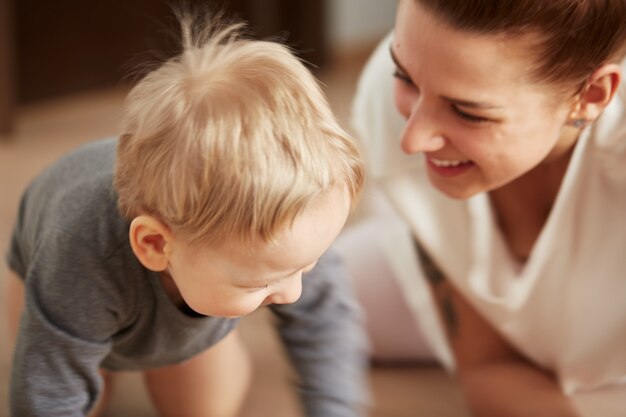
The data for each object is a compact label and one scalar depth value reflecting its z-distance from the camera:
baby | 1.09
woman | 1.23
